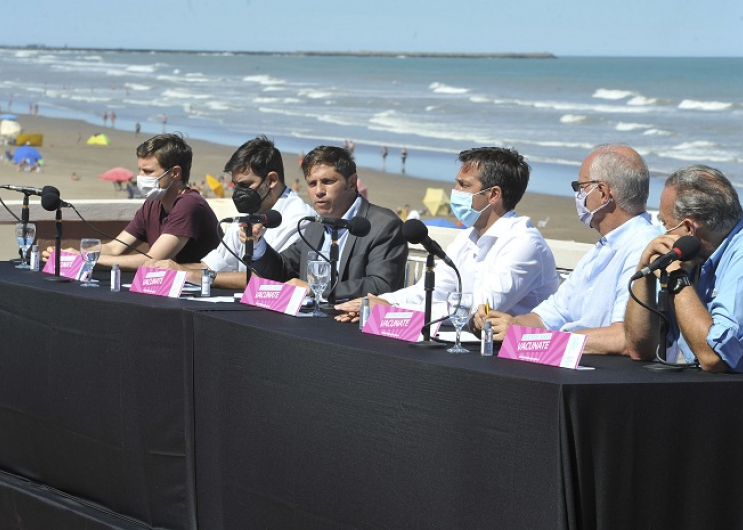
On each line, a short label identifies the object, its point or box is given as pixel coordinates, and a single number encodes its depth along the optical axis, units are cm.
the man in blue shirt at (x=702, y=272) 453
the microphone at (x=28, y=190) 712
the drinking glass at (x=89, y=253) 682
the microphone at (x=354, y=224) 581
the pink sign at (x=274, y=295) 582
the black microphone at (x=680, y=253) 433
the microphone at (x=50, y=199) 672
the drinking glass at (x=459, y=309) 489
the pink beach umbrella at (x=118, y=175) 3245
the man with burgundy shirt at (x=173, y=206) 795
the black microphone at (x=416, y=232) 483
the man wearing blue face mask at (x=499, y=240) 622
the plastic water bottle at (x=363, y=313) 541
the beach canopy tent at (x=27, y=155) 3594
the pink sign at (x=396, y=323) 505
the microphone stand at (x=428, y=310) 494
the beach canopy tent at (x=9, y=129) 4325
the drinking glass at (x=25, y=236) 763
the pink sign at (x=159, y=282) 628
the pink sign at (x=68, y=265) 700
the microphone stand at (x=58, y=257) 690
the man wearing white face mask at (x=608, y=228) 568
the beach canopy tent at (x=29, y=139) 4288
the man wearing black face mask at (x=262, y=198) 783
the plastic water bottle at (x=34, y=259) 742
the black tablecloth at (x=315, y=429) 409
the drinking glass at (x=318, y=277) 588
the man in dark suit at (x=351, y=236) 720
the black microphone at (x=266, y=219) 620
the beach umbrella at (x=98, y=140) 4553
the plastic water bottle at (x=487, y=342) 477
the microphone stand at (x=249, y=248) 642
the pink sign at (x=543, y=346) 442
